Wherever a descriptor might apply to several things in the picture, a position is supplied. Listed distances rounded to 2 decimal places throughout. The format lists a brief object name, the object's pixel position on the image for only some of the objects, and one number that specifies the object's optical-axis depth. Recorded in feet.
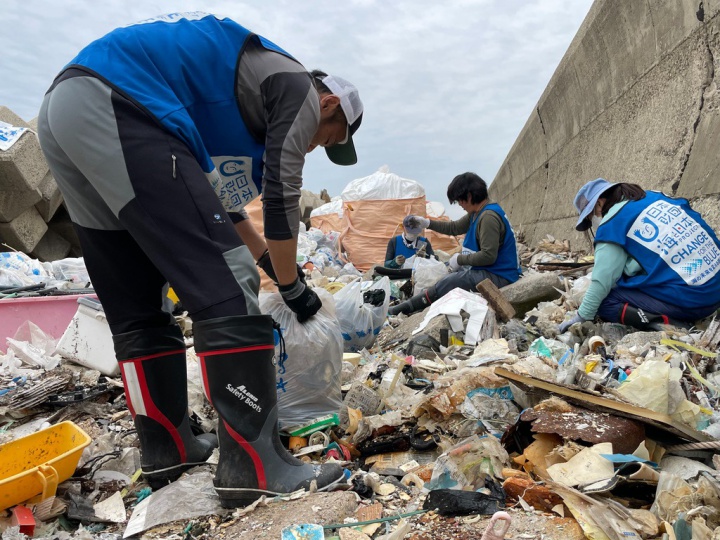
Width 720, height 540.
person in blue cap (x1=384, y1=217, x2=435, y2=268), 21.94
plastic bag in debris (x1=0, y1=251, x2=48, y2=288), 14.29
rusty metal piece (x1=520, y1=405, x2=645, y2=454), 5.24
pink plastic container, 11.65
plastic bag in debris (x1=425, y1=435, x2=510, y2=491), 5.32
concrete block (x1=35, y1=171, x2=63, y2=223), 20.83
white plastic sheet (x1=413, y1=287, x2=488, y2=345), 11.84
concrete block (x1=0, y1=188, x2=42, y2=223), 19.30
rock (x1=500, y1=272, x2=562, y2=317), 14.08
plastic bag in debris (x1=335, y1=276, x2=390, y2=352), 11.08
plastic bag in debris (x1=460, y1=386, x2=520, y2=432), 6.56
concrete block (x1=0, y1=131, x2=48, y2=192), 18.17
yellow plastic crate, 4.89
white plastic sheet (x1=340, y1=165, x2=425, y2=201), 26.27
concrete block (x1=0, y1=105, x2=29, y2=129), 21.52
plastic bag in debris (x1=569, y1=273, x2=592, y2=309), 12.87
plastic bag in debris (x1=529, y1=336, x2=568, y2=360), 9.40
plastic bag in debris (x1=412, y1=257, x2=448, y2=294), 17.22
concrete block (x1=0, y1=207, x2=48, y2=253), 20.08
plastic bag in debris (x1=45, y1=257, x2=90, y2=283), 15.70
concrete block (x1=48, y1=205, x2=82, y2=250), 24.29
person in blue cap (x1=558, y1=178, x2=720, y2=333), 9.54
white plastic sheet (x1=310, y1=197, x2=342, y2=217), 33.01
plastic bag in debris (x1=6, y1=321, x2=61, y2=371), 10.23
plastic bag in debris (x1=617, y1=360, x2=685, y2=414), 5.93
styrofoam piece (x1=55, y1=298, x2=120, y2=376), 9.83
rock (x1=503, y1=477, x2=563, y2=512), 4.59
